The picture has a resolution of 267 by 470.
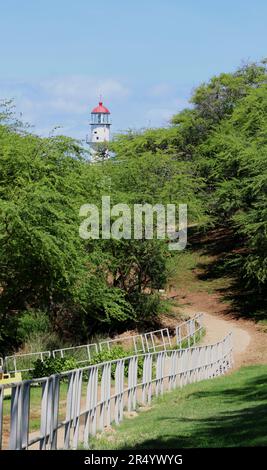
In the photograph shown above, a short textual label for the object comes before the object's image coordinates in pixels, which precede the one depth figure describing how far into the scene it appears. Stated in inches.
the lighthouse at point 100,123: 6299.2
